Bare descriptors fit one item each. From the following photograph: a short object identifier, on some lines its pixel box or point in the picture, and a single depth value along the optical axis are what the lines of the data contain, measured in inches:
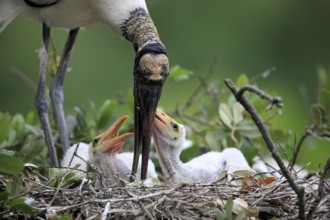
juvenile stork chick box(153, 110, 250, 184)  486.9
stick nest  413.1
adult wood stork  499.5
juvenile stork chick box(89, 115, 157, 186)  500.1
